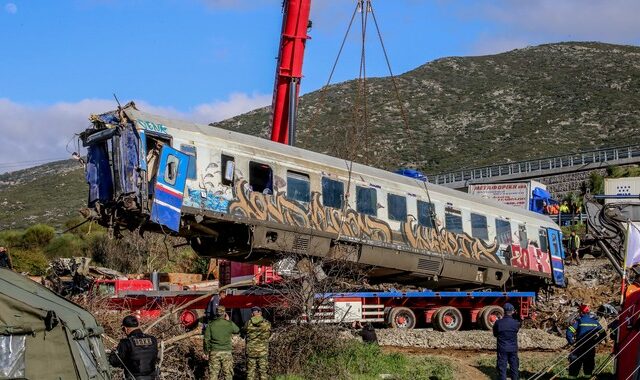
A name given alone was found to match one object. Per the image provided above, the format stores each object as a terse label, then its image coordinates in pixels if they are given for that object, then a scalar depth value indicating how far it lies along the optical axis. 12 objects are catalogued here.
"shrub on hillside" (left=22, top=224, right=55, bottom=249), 40.81
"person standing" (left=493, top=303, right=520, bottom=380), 14.88
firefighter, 16.09
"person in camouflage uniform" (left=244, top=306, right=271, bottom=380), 13.84
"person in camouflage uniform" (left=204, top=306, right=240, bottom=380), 13.37
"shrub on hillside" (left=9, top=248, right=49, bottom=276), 33.81
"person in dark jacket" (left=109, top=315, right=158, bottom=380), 11.10
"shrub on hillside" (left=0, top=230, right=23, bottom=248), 40.05
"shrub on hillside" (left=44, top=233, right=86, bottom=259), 40.03
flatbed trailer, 19.92
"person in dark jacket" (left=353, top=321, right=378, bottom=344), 17.34
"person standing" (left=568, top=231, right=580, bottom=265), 32.40
